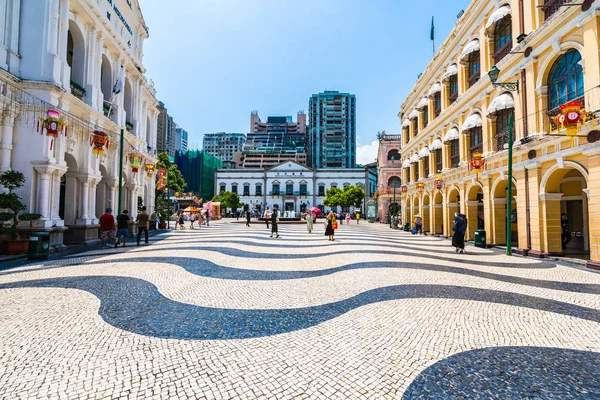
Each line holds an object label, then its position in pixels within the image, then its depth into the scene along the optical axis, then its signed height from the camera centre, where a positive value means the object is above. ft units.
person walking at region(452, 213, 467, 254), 38.21 -2.76
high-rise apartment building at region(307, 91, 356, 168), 391.86 +116.77
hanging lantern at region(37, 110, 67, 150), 32.53 +10.18
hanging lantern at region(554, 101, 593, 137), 26.45 +9.02
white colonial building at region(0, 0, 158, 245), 34.86 +15.56
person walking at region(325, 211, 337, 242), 48.07 -3.06
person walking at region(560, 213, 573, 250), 43.65 -3.27
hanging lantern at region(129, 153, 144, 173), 54.29 +9.52
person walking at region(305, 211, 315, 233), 66.13 -2.35
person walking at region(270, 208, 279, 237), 53.98 -2.23
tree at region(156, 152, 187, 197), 103.24 +14.45
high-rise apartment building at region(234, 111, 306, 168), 375.25 +107.94
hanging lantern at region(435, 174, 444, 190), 62.52 +6.62
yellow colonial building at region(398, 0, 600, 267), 29.30 +13.42
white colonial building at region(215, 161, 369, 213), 230.07 +22.96
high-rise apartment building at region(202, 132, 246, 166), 497.05 +119.31
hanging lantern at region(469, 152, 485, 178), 44.96 +7.92
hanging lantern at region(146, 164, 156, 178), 62.80 +9.56
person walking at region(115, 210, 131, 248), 41.14 -2.30
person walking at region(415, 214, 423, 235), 73.82 -3.39
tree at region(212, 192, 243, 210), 200.23 +8.22
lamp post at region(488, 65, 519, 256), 35.35 +4.92
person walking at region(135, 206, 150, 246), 41.93 -1.75
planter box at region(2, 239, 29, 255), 31.27 -4.11
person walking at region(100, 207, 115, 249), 38.70 -2.32
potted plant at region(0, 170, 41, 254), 30.83 -0.34
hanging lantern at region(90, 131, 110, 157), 40.37 +10.10
